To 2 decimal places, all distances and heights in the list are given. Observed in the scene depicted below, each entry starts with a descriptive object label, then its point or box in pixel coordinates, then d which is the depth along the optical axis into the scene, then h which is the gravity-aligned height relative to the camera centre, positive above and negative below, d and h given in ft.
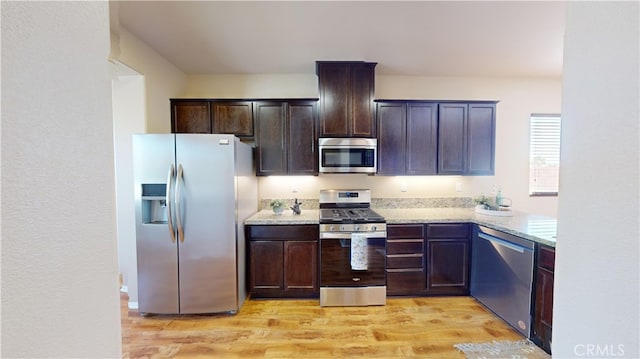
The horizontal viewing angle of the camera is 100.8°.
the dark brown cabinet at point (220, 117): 10.54 +2.09
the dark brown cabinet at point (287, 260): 9.58 -3.28
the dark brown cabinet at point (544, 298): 6.57 -3.26
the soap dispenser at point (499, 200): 10.81 -1.21
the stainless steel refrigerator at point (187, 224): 8.29 -1.74
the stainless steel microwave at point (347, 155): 10.48 +0.59
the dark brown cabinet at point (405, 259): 9.63 -3.25
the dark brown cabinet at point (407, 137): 10.77 +1.34
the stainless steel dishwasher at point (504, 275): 7.29 -3.22
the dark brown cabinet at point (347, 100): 10.37 +2.77
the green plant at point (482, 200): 10.93 -1.28
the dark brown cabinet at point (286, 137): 10.62 +1.30
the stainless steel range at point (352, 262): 9.20 -3.22
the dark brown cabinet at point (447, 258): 9.71 -3.23
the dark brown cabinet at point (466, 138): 10.83 +1.32
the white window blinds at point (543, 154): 12.06 +0.75
